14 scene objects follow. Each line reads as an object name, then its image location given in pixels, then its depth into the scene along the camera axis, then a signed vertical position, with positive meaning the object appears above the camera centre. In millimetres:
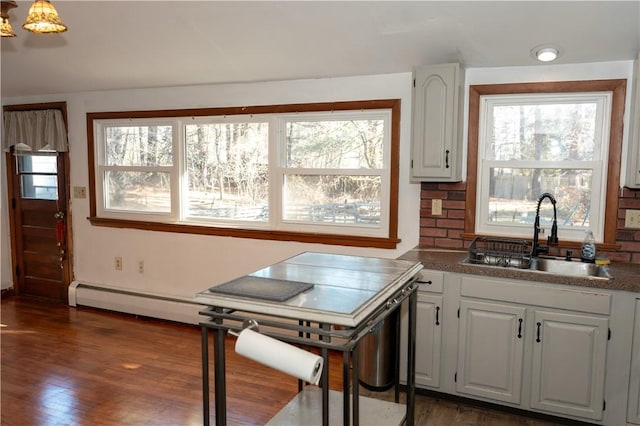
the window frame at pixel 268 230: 3453 -114
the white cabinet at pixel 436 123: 2961 +353
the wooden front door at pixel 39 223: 4820 -483
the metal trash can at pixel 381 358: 3041 -1123
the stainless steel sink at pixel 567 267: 2755 -507
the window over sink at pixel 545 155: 2934 +159
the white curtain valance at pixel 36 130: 4633 +450
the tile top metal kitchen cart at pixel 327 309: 1554 -444
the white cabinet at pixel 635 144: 2637 +205
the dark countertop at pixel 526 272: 2436 -494
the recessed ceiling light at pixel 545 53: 2742 +734
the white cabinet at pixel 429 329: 2814 -879
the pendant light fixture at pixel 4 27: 2125 +652
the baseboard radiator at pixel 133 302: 4254 -1160
